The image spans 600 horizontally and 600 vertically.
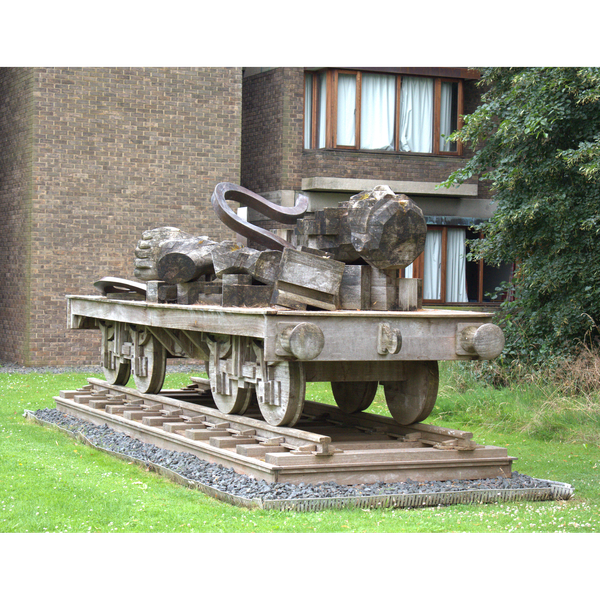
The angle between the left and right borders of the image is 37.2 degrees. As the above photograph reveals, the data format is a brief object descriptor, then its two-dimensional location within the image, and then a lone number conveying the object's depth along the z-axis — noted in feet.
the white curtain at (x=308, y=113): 65.41
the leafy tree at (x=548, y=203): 41.45
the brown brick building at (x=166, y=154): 56.80
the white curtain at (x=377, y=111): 65.82
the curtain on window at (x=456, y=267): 70.08
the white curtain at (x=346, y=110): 65.10
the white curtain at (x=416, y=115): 67.26
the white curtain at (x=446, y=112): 68.80
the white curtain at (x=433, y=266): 69.56
